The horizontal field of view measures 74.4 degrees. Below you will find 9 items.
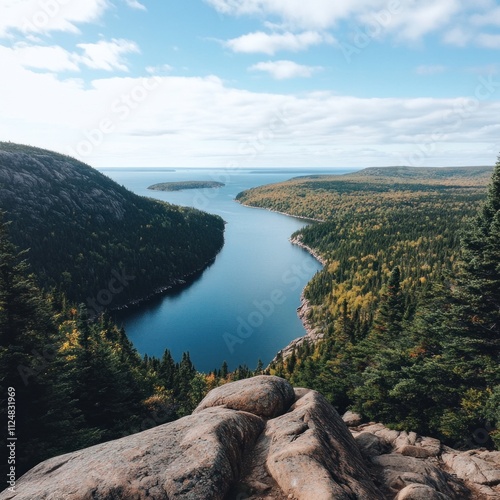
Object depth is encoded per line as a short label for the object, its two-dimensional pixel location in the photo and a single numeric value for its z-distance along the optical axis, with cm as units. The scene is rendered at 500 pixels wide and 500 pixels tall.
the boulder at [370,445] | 1755
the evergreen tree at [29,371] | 2088
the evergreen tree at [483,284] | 2298
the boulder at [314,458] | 1109
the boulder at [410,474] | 1367
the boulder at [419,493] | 1194
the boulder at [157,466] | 1099
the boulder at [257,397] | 1708
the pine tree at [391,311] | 3953
